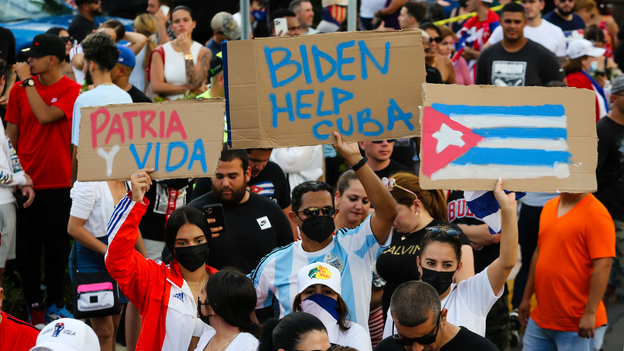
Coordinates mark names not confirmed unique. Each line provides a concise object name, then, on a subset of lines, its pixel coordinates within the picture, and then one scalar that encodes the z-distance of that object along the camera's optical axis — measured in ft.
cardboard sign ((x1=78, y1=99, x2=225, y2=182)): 21.63
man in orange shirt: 30.50
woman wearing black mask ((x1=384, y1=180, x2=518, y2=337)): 21.95
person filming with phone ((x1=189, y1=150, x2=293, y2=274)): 29.86
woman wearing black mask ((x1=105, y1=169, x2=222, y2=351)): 22.70
